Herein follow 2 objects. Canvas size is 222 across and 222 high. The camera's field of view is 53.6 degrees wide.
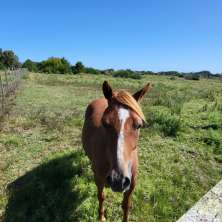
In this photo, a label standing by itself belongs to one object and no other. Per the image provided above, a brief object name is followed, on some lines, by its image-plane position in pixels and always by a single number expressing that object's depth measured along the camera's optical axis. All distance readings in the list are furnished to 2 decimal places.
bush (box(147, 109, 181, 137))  5.00
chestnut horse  1.69
